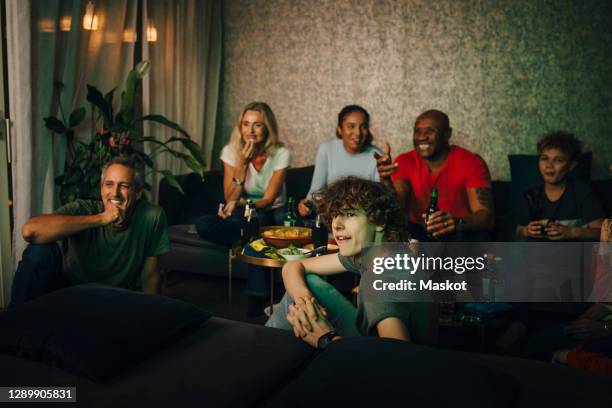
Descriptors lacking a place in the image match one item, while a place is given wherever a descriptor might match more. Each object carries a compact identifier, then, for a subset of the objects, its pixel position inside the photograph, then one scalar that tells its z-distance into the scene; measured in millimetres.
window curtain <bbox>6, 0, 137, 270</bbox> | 3168
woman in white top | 3564
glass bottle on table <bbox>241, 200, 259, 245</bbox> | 3088
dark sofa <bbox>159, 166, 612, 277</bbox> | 3641
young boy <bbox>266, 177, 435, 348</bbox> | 1747
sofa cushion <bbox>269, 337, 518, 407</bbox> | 1262
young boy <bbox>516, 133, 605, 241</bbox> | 2979
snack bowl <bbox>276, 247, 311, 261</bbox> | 2713
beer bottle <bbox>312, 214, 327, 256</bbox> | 2883
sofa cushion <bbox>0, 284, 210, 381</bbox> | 1503
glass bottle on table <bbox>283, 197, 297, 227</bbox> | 3199
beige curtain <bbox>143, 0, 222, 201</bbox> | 4301
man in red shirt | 3391
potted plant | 3334
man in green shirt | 2361
